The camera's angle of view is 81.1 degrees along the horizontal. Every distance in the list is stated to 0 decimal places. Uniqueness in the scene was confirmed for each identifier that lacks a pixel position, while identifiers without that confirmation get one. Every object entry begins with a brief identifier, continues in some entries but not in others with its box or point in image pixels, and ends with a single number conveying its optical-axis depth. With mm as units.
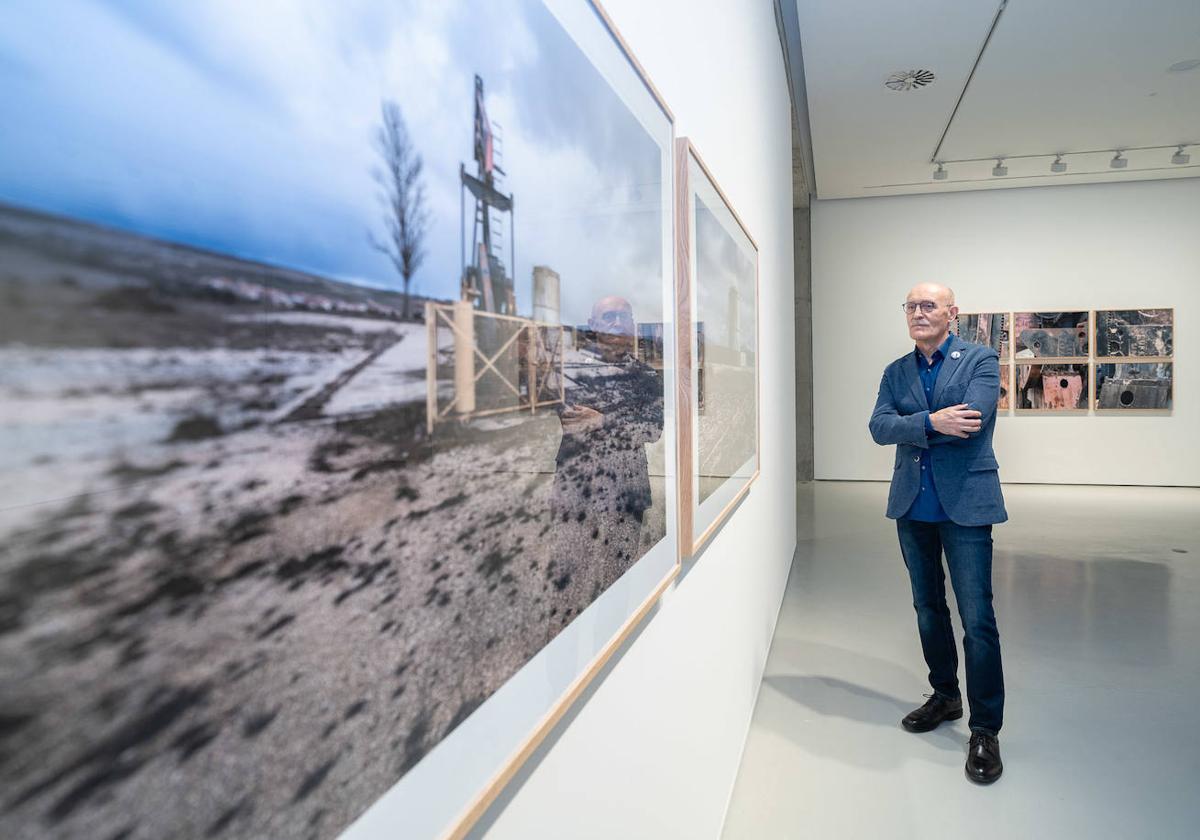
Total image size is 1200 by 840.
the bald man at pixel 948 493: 2689
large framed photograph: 304
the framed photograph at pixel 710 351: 1518
